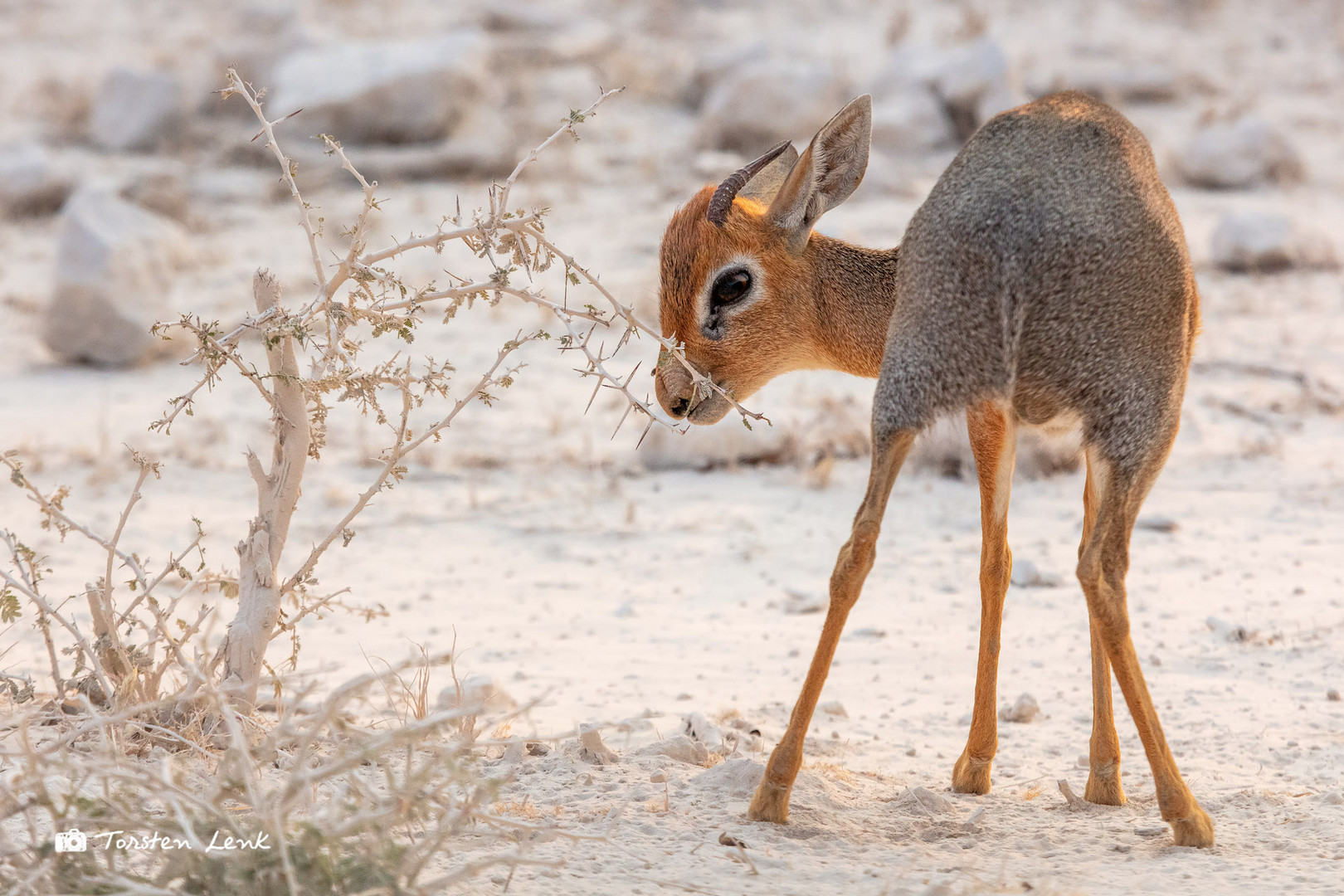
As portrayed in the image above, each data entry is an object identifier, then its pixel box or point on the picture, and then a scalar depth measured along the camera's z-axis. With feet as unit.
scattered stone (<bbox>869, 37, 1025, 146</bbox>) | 93.15
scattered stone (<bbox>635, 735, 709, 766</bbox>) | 29.37
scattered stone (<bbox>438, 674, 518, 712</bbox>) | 30.17
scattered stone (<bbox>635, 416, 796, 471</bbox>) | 52.11
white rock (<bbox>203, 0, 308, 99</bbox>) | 105.70
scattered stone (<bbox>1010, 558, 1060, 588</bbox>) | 41.45
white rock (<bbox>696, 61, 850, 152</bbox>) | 93.04
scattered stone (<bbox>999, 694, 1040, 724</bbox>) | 32.68
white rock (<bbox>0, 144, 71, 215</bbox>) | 82.33
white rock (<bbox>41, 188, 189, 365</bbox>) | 60.80
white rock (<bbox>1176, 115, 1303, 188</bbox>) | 85.35
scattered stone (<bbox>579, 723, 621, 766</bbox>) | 28.81
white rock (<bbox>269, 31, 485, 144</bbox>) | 93.35
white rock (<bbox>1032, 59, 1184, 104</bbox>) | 102.99
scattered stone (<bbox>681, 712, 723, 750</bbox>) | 30.32
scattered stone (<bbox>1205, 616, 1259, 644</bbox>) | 36.52
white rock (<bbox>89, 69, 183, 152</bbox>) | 96.99
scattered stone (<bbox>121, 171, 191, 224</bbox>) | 80.43
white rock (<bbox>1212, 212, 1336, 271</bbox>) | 70.64
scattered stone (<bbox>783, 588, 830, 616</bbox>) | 40.73
